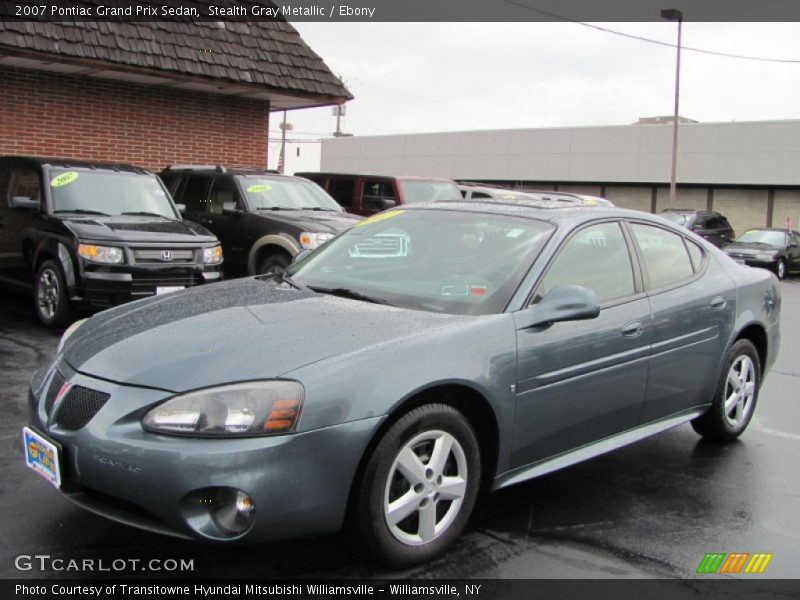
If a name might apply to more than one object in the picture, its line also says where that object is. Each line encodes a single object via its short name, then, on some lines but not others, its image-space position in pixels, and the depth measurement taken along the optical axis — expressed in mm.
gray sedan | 2918
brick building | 11500
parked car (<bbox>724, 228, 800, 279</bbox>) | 23234
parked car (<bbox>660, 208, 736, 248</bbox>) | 24562
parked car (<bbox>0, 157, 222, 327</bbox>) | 7816
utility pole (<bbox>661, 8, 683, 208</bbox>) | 27422
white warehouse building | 33281
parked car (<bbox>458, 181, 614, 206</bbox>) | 15281
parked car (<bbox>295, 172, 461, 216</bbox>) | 13266
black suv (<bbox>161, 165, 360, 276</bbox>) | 9828
